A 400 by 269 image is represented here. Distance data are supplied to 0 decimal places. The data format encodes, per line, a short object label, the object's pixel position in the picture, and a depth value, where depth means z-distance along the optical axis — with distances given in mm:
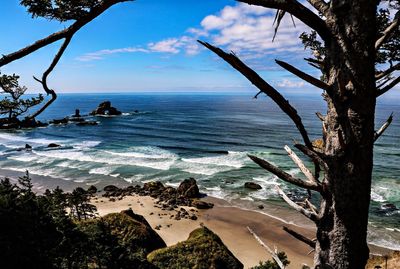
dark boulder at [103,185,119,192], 42819
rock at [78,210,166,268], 15078
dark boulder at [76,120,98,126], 104256
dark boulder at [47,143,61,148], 69938
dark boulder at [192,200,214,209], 37094
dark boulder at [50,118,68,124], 111219
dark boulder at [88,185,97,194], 41788
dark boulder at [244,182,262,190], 41156
